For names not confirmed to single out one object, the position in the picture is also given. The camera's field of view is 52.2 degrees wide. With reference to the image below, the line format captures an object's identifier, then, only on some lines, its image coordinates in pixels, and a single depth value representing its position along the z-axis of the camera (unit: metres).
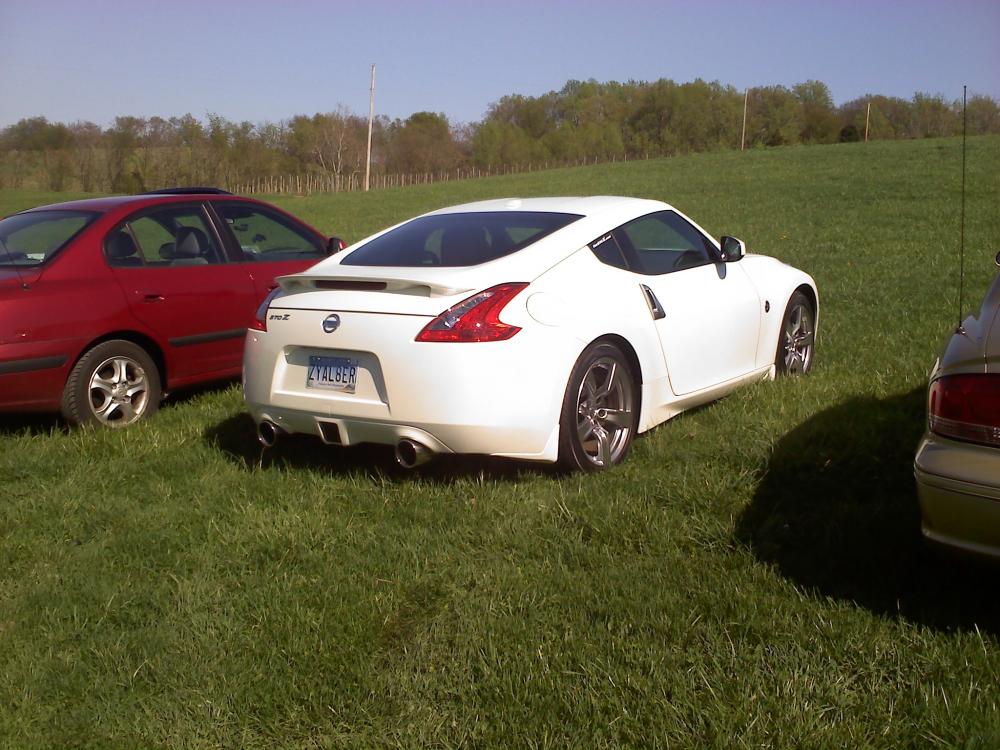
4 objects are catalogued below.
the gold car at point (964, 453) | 3.12
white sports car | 4.61
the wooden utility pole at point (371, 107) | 62.27
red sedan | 6.02
